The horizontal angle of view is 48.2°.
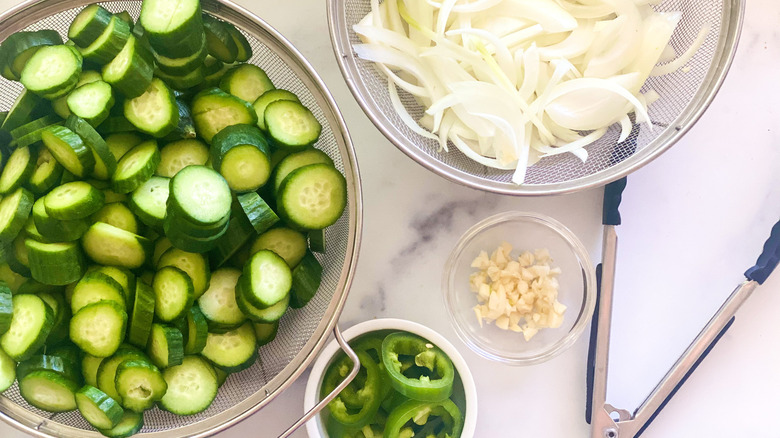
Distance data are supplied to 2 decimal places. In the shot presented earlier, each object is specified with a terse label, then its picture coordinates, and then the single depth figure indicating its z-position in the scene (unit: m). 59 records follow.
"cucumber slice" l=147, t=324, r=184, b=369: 0.45
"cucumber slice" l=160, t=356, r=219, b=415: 0.47
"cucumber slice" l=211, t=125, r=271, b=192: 0.45
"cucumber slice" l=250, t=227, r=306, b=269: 0.48
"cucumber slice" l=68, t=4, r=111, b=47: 0.46
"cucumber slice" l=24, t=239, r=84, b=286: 0.45
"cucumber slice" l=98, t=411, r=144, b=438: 0.46
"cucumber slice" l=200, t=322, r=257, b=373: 0.48
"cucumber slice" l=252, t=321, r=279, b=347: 0.50
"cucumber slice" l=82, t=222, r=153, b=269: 0.45
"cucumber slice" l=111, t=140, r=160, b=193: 0.45
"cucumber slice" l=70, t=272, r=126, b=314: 0.45
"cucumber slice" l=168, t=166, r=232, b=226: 0.43
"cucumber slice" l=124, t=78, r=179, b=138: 0.46
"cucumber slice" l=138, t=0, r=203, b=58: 0.44
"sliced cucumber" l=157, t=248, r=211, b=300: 0.47
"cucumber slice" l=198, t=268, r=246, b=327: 0.48
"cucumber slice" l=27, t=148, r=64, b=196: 0.46
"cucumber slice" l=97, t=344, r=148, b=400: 0.46
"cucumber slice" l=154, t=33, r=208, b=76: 0.46
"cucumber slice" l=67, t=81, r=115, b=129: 0.45
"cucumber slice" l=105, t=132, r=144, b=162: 0.48
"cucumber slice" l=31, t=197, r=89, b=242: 0.44
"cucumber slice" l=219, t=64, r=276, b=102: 0.48
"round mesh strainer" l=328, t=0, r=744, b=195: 0.48
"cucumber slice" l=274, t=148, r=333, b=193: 0.48
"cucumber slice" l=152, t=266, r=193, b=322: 0.45
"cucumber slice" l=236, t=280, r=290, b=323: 0.46
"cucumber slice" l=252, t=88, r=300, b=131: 0.48
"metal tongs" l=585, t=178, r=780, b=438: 0.52
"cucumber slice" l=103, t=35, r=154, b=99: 0.45
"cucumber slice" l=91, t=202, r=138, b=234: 0.47
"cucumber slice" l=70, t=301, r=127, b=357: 0.45
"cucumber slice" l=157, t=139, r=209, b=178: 0.48
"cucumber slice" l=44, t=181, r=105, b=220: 0.44
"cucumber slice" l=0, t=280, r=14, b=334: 0.45
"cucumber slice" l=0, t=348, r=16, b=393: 0.46
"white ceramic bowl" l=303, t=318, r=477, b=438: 0.51
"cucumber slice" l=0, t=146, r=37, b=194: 0.46
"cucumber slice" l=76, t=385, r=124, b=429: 0.44
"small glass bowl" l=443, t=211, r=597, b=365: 0.54
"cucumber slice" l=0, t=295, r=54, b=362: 0.45
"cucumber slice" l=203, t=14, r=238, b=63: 0.47
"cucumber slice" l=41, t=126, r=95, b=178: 0.44
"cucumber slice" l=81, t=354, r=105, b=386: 0.47
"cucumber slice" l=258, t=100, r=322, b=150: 0.47
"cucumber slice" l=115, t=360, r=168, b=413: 0.45
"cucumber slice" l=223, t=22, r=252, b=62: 0.48
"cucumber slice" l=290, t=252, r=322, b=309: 0.48
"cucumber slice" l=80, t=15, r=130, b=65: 0.46
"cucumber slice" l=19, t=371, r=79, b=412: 0.46
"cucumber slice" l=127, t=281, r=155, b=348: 0.45
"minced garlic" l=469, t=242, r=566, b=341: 0.53
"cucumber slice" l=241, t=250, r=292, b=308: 0.45
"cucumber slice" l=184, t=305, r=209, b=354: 0.46
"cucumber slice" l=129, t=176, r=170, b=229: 0.45
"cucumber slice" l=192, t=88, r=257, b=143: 0.47
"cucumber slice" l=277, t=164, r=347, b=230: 0.47
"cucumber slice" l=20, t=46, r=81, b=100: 0.45
